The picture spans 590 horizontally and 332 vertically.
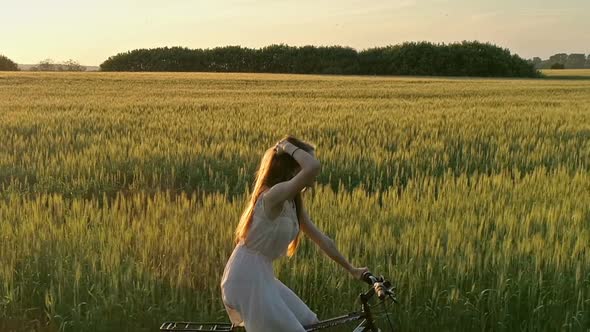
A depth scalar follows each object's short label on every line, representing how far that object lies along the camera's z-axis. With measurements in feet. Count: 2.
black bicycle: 6.79
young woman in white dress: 7.84
